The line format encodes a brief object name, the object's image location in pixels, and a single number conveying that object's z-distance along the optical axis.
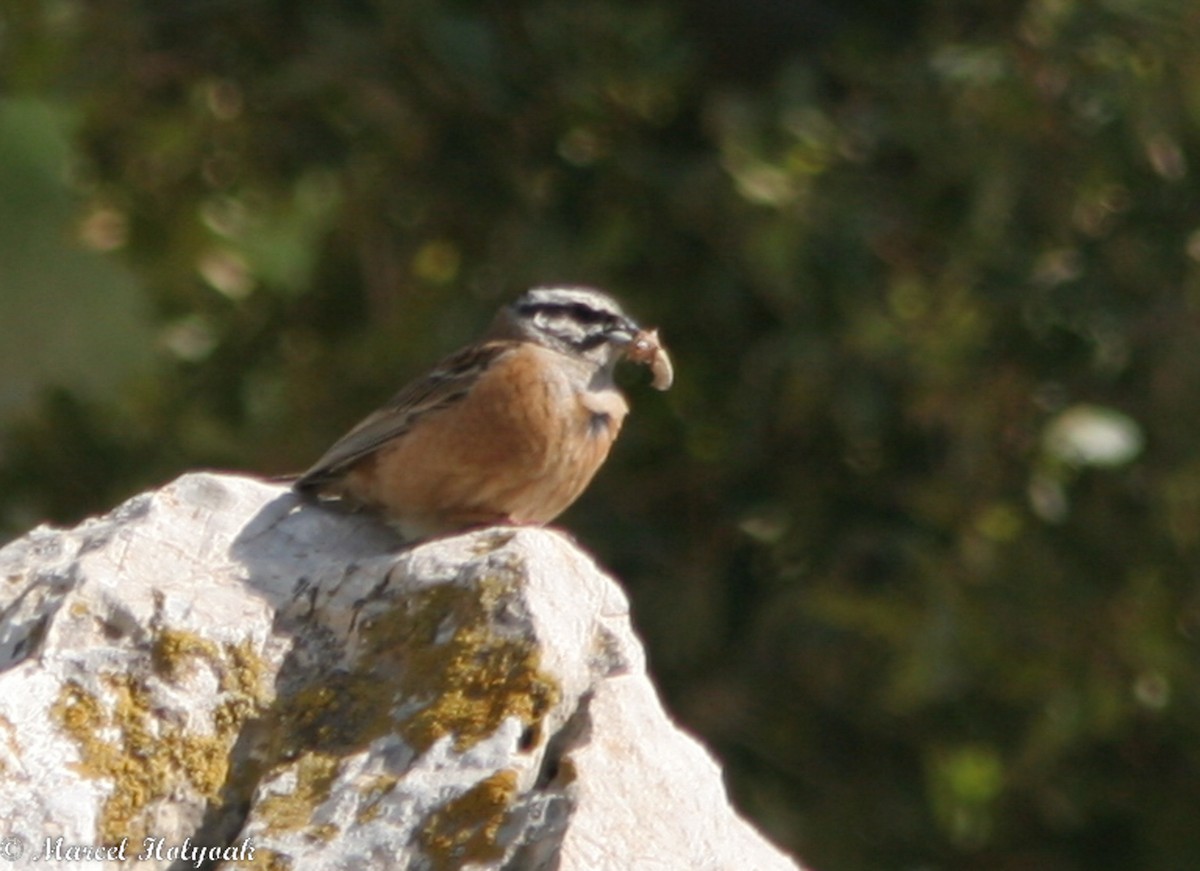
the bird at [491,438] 10.10
